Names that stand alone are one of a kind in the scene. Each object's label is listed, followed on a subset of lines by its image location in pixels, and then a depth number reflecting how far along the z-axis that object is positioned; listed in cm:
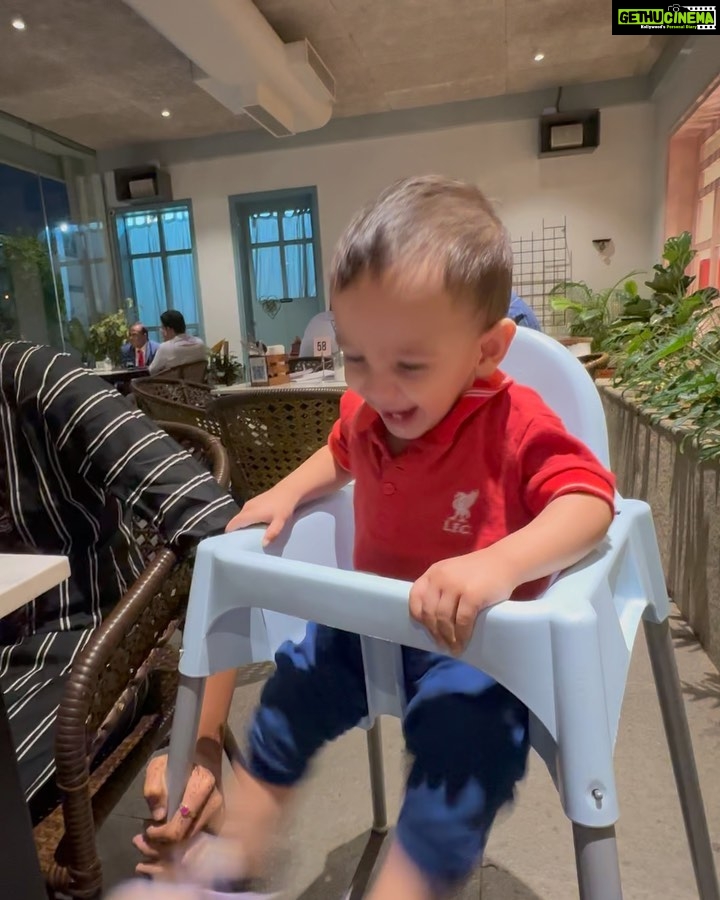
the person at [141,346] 650
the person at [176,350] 528
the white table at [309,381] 256
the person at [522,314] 180
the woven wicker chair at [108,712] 68
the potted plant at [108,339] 679
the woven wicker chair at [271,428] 160
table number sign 314
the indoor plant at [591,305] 516
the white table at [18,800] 57
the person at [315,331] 345
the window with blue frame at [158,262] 708
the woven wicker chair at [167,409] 196
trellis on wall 622
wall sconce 612
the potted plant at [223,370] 445
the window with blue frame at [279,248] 689
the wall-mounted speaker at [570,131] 581
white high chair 47
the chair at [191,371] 373
